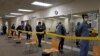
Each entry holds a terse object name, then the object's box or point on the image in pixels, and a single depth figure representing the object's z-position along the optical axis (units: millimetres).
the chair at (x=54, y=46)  2079
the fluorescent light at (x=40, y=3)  4048
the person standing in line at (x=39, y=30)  3820
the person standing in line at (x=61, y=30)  3110
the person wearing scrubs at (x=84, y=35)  2168
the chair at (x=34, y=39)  3165
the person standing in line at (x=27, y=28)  4768
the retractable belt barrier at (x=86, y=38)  1872
